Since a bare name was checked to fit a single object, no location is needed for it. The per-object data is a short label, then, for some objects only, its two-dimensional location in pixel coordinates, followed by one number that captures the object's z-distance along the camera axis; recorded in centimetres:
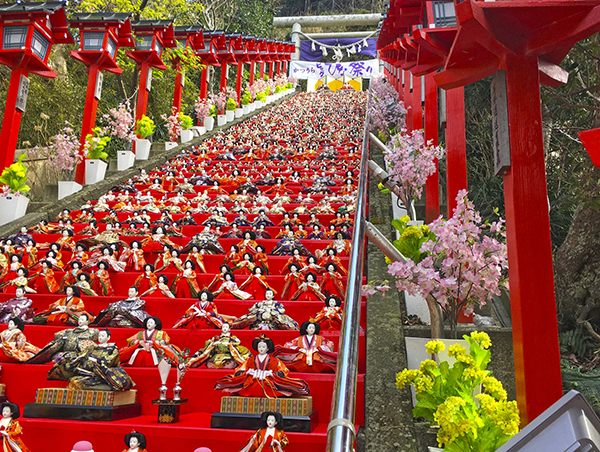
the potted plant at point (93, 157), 900
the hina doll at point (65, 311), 420
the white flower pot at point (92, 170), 905
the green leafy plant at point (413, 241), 327
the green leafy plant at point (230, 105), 1822
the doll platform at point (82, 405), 301
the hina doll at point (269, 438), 257
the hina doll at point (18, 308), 433
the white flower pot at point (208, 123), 1544
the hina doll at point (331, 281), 464
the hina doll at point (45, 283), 502
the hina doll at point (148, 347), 356
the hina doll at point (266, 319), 392
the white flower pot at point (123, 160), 1033
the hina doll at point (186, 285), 490
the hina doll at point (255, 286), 479
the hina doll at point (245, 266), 524
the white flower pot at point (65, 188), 827
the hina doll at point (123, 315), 410
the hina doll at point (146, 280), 493
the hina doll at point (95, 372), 316
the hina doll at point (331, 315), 387
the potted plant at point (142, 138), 1109
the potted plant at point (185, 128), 1335
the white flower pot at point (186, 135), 1359
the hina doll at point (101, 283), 499
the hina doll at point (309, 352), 332
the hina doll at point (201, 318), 403
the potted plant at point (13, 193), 705
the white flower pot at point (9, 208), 704
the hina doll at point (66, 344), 357
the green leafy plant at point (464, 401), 204
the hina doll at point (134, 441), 263
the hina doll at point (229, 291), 464
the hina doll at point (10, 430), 271
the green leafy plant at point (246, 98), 2005
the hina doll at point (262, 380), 302
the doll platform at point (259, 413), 277
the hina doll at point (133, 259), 554
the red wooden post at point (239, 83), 1969
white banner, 2983
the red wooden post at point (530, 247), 213
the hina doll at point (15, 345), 362
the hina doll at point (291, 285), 471
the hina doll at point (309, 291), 451
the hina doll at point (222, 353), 341
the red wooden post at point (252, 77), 2245
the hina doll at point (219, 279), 481
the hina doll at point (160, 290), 470
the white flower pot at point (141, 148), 1109
